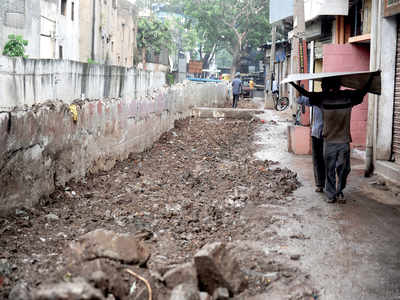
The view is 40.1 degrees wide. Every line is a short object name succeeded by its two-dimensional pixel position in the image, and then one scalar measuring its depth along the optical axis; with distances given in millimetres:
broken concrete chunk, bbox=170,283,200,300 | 3744
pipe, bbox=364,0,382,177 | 9742
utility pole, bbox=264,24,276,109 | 28156
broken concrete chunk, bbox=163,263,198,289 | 4137
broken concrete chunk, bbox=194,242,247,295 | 4199
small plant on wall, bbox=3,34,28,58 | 18972
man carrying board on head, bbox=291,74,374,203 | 7672
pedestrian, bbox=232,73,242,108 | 27359
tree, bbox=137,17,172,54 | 48000
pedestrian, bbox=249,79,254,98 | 43219
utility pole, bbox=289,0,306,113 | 13611
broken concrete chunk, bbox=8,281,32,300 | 3705
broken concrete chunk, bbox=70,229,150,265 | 4207
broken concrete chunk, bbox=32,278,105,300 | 3052
